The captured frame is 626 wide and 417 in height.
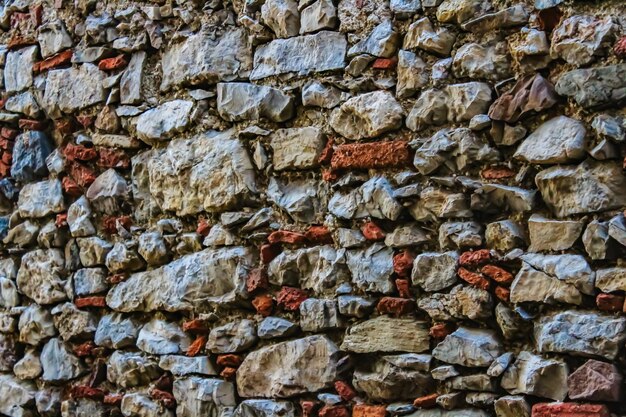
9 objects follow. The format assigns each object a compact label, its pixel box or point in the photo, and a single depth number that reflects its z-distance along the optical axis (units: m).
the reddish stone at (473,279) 2.07
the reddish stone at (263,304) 2.49
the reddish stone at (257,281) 2.50
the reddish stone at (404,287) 2.22
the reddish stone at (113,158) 2.94
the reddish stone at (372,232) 2.29
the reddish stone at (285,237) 2.44
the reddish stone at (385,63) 2.33
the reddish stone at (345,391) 2.29
